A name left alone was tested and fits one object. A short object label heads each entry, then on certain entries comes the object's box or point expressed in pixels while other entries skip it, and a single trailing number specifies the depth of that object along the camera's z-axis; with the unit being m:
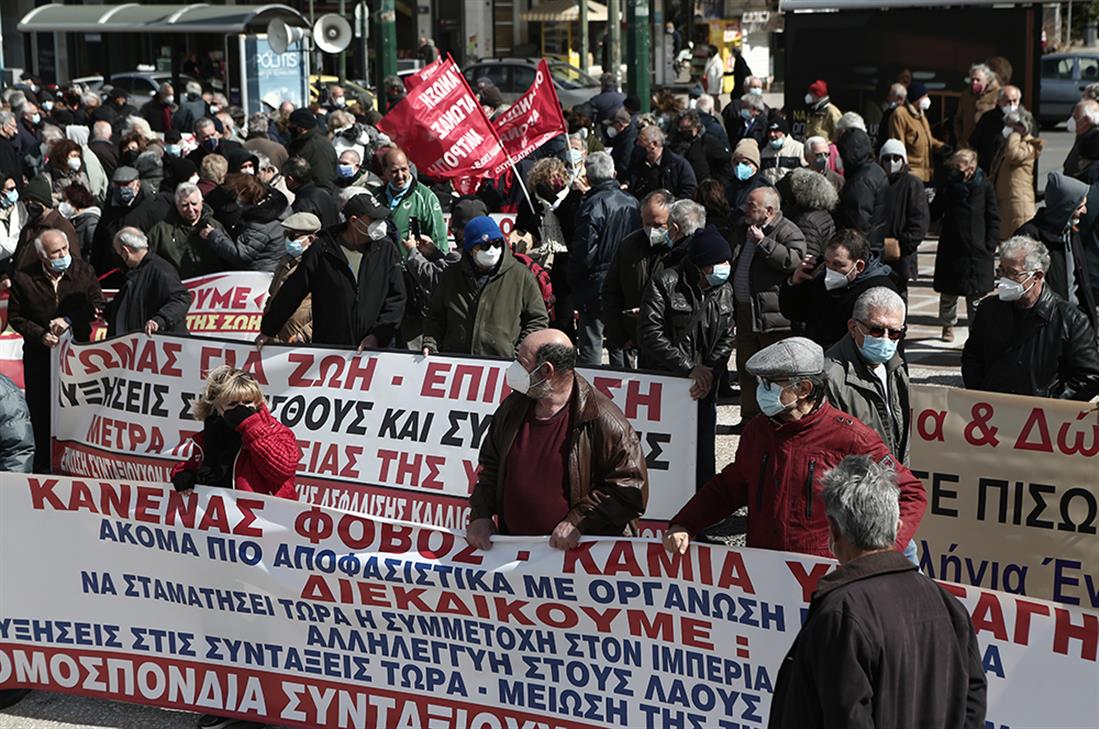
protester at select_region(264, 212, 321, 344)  9.23
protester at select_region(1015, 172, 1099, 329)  9.16
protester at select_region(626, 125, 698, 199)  13.25
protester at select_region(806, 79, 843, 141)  16.98
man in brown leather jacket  5.66
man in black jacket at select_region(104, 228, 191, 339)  8.83
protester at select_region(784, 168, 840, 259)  9.78
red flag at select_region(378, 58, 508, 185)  11.69
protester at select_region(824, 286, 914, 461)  6.10
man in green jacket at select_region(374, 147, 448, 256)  10.94
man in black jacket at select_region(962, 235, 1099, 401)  6.99
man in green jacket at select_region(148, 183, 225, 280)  10.73
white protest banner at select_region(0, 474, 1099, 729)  5.29
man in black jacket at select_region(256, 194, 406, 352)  8.59
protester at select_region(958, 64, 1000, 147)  16.78
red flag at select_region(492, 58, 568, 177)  12.74
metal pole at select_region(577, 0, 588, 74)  50.96
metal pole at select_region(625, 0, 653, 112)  27.19
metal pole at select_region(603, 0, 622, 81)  42.41
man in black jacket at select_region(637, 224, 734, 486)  8.04
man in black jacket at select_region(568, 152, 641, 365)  10.56
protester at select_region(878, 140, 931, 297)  11.85
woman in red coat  6.41
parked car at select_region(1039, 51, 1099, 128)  31.17
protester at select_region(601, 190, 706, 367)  8.69
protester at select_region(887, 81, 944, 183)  16.50
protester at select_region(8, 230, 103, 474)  8.92
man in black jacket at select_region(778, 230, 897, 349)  7.39
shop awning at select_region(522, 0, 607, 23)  57.47
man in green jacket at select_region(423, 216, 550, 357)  8.09
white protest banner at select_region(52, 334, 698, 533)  7.06
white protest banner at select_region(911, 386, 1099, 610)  6.27
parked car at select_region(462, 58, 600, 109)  33.47
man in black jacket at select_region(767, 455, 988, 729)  3.70
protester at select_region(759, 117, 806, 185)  14.43
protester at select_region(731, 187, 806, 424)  9.01
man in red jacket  5.25
